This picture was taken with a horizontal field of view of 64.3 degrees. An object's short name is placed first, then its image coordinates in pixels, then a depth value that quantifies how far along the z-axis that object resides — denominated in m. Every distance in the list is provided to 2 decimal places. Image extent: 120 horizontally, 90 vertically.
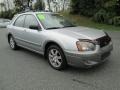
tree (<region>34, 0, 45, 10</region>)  19.21
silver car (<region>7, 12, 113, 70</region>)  2.34
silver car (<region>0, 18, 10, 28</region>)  11.27
